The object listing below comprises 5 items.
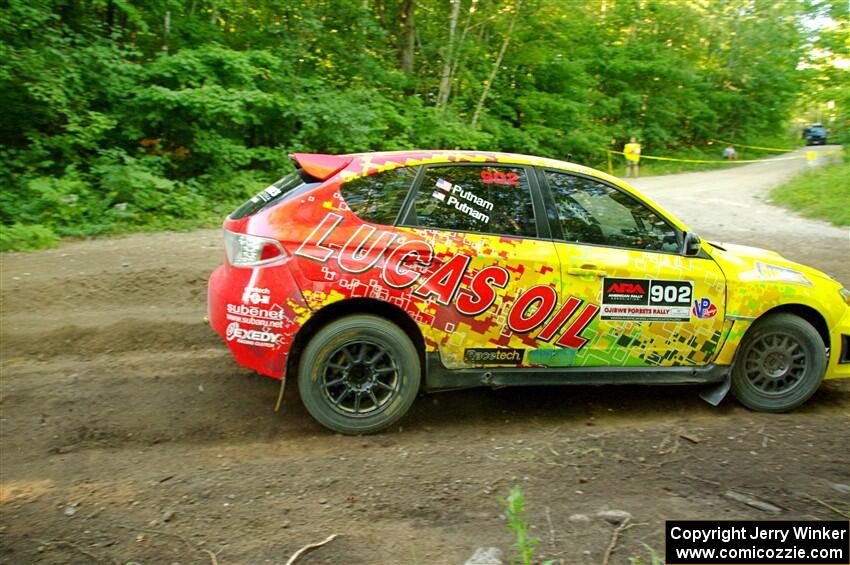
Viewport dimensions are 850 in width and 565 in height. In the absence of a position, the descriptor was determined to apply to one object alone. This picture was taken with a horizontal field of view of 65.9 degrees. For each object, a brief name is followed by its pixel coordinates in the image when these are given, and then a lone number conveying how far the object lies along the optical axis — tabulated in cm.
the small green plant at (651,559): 286
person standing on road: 2175
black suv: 3534
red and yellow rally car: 414
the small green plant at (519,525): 260
